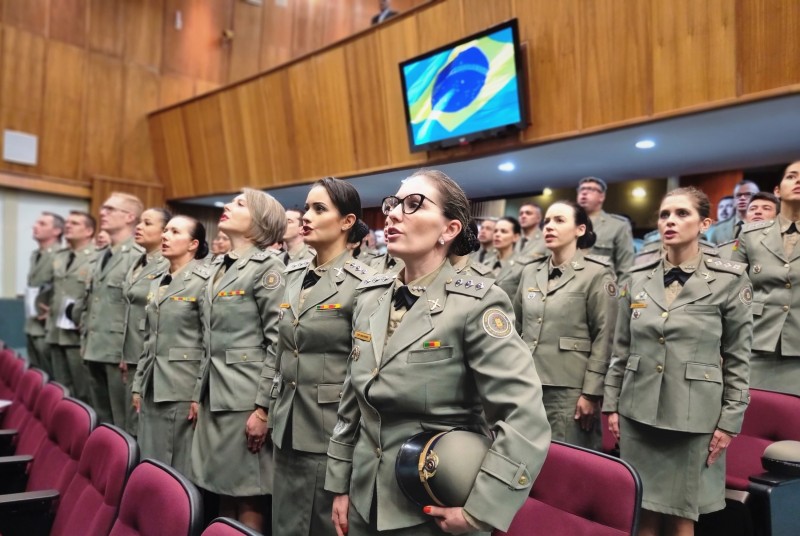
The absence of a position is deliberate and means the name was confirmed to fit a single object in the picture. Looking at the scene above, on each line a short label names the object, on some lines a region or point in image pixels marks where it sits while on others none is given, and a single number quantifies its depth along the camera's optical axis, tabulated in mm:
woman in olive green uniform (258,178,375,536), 1826
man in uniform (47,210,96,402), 4172
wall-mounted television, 4148
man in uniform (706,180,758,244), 3893
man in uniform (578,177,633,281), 3916
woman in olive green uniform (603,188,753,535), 2049
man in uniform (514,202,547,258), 4078
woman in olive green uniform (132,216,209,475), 2512
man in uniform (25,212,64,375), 4816
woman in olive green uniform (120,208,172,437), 3111
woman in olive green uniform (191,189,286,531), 2258
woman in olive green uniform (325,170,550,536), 1134
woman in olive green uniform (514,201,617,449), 2525
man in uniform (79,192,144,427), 3508
